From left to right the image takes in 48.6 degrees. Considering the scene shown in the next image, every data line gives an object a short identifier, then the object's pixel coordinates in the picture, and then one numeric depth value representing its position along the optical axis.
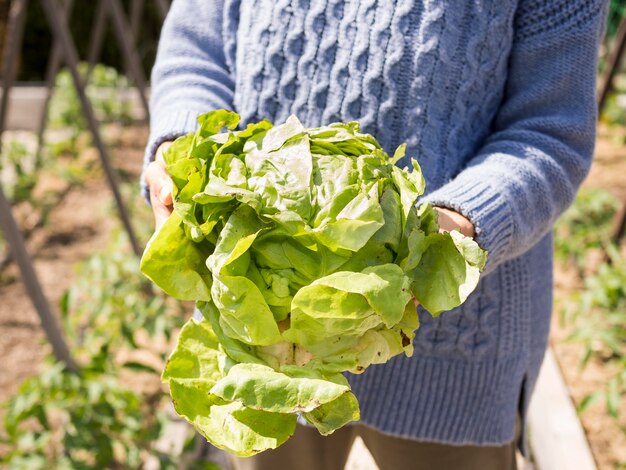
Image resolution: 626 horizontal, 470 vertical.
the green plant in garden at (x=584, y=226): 3.89
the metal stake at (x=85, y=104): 2.94
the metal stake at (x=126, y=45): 3.72
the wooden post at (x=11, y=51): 3.73
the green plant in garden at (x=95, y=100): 6.09
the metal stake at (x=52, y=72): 4.61
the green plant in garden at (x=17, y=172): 4.73
